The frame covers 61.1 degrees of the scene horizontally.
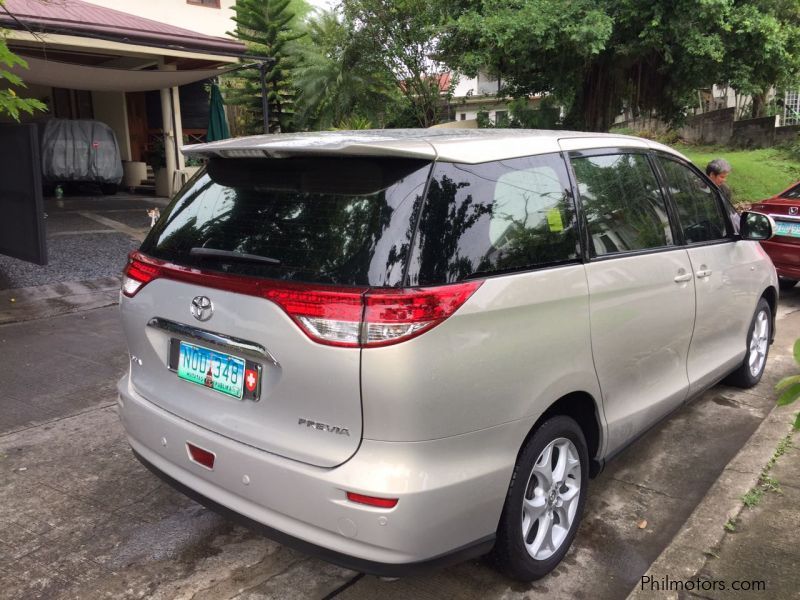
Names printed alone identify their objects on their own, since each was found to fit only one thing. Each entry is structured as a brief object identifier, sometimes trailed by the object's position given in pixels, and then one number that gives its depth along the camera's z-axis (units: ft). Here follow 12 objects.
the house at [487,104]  52.77
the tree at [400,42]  58.90
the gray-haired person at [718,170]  20.77
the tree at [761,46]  37.70
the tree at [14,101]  17.16
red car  23.94
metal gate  24.70
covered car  47.39
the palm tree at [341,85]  65.26
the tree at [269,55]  64.64
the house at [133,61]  37.81
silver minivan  7.04
